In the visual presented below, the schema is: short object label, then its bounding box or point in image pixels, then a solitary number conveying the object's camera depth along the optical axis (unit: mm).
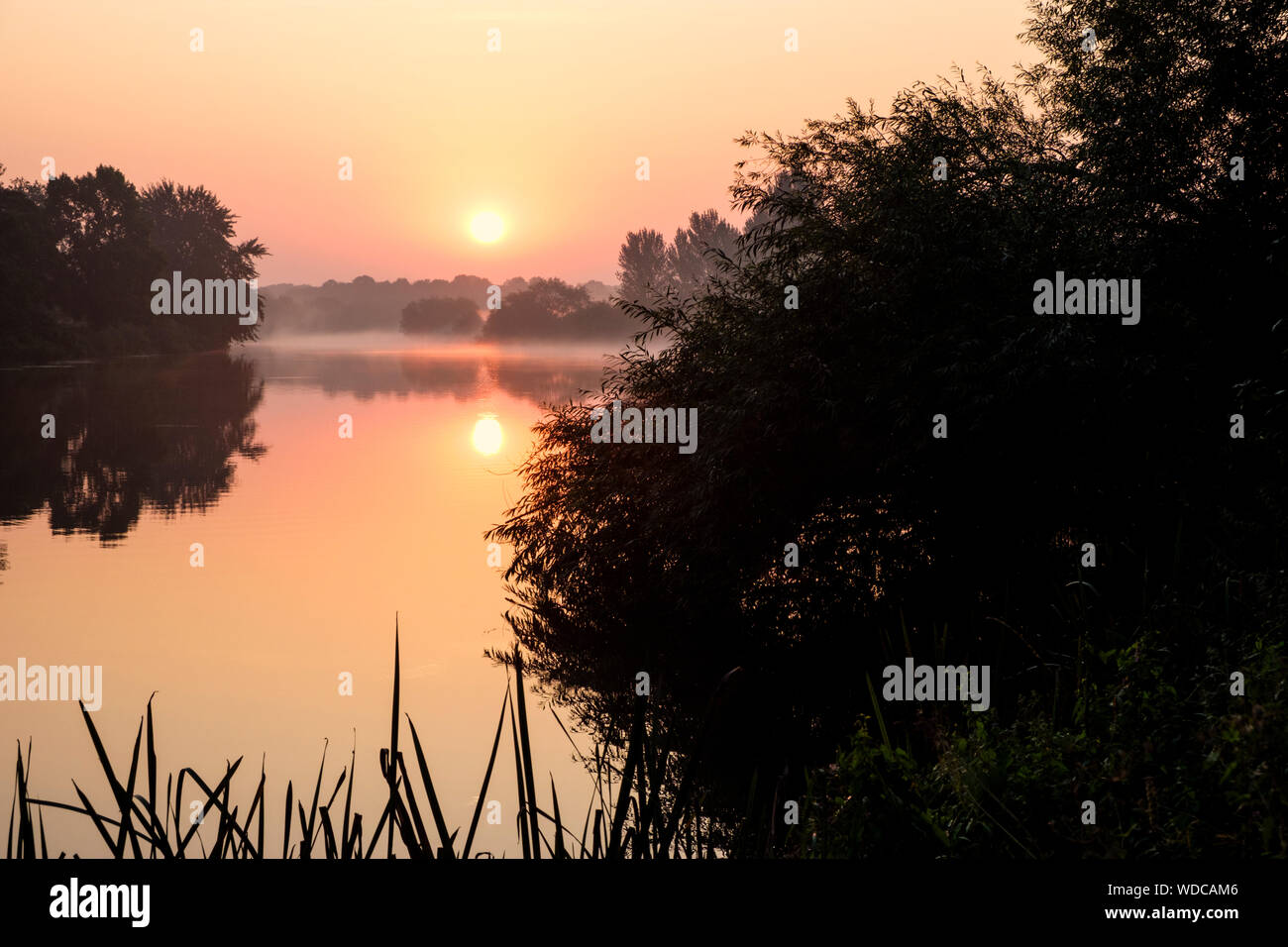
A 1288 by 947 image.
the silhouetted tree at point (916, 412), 14477
